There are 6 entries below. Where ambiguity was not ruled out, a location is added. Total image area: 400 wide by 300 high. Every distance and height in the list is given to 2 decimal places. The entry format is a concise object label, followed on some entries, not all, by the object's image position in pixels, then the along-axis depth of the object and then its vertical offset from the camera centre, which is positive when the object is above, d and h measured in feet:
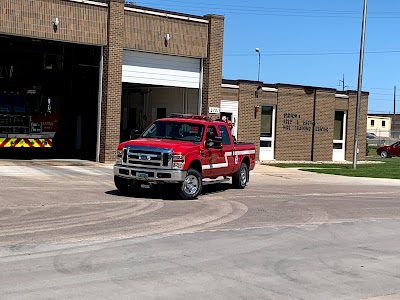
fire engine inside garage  87.71 +2.18
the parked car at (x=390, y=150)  175.73 -6.59
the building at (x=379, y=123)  325.83 +1.77
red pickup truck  50.93 -3.13
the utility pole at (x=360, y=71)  96.94 +8.57
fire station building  84.07 +5.70
